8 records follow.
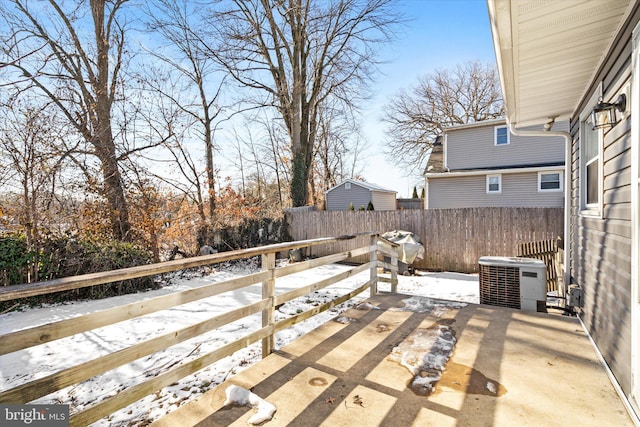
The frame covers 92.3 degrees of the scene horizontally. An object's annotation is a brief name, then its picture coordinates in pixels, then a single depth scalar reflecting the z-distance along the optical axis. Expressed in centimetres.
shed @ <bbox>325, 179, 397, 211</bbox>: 1766
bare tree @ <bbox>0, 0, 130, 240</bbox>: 666
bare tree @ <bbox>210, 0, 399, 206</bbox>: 1233
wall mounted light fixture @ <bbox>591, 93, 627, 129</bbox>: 213
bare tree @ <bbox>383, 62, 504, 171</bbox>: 1953
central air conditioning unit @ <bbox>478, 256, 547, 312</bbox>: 367
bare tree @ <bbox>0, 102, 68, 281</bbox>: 549
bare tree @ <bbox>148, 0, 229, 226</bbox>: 1104
